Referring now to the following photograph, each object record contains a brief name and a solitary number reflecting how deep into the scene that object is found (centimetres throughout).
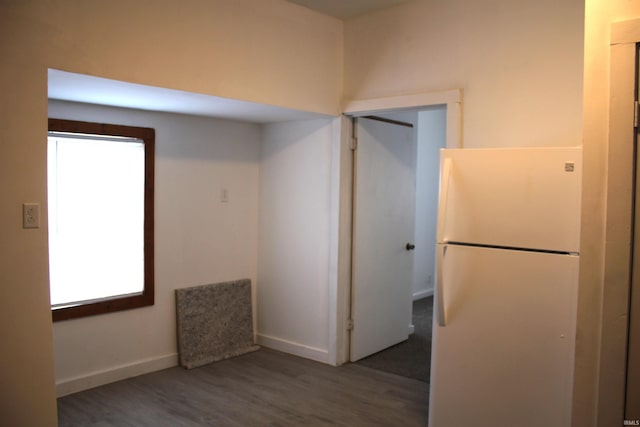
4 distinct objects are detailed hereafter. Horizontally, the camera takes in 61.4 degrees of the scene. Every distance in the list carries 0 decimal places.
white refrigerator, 246
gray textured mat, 413
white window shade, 352
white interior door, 429
